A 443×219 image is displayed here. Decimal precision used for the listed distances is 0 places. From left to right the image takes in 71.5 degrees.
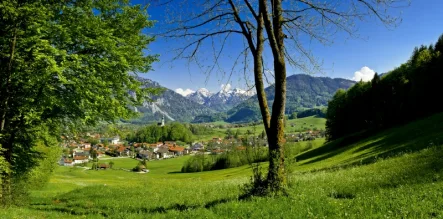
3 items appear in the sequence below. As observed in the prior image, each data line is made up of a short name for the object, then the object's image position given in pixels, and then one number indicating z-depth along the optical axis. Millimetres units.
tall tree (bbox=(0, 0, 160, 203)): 13023
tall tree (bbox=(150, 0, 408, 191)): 10070
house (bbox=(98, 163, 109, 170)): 164325
